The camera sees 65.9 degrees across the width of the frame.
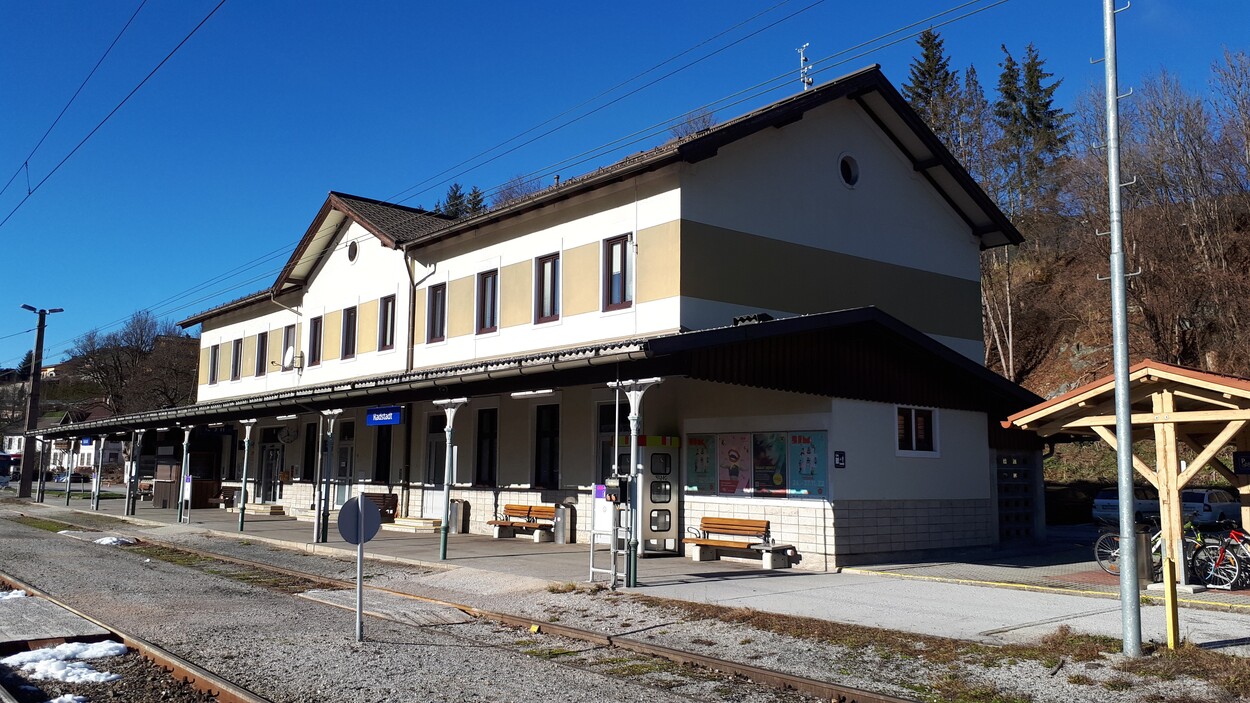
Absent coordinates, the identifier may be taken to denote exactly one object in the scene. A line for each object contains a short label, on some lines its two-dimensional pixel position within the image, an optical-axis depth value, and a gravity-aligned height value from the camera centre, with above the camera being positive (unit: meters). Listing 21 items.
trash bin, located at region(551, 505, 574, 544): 20.42 -1.27
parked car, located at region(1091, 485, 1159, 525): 26.97 -0.98
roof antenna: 21.55 +9.05
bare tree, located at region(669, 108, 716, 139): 46.81 +16.78
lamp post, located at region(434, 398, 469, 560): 17.19 -0.05
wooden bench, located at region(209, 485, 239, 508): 34.31 -1.23
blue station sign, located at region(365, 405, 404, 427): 19.97 +1.00
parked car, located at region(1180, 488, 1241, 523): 24.69 -0.87
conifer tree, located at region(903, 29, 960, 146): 55.06 +23.27
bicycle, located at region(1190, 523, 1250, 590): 12.56 -1.19
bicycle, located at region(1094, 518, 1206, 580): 12.94 -1.17
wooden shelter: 12.45 +0.76
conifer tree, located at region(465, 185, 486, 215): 76.75 +21.40
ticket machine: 17.94 -0.61
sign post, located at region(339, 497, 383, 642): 9.59 -0.60
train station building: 16.55 +2.33
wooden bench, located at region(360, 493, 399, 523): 25.77 -1.13
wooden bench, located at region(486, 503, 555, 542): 20.98 -1.24
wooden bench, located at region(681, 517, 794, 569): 16.34 -1.32
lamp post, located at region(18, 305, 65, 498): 42.56 +2.57
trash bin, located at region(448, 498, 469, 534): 23.25 -1.29
